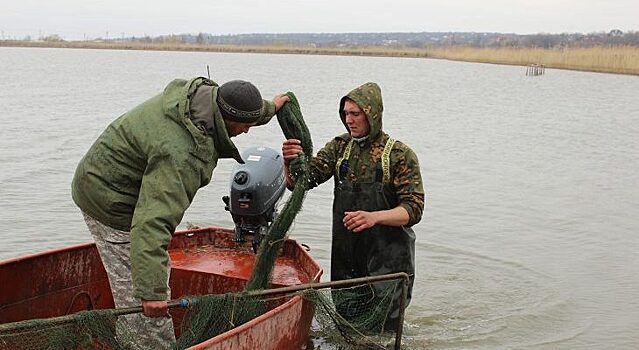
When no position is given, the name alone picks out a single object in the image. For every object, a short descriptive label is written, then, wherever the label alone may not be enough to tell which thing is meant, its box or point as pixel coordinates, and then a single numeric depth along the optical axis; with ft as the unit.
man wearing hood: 16.52
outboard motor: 20.45
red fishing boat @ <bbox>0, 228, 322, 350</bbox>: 15.80
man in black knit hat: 12.24
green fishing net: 13.64
